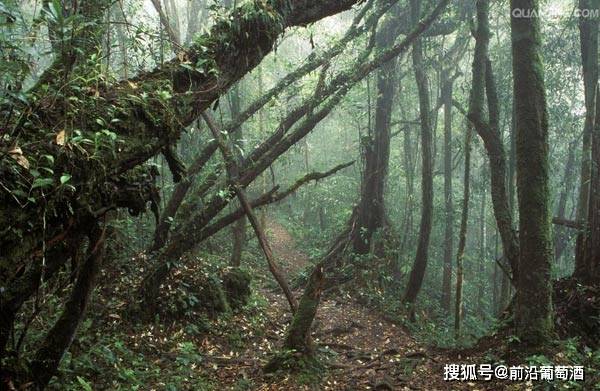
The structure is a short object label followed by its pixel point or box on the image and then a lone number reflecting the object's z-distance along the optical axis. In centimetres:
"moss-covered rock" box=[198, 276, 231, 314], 815
